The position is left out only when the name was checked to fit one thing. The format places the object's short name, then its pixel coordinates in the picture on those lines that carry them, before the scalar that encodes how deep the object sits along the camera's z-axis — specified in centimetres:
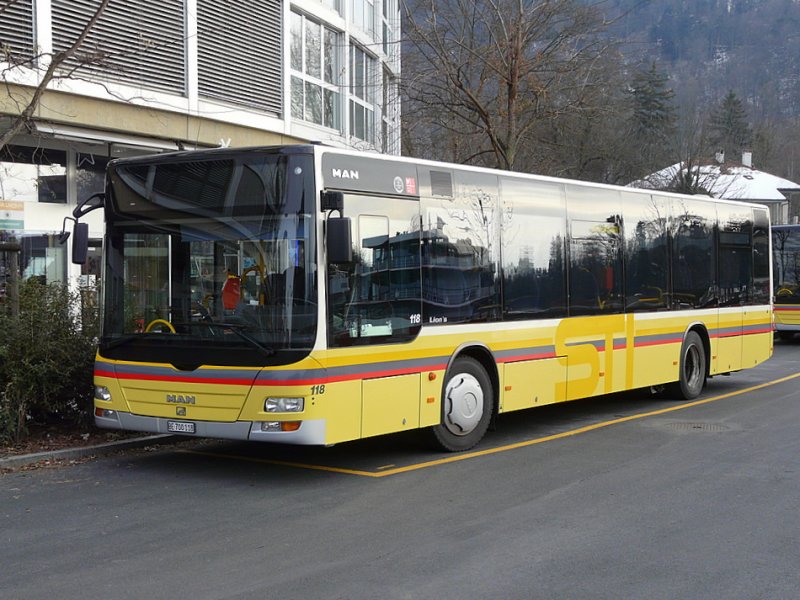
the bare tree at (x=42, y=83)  959
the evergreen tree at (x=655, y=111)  5391
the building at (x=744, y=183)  4369
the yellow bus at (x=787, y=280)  2639
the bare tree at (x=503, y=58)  1758
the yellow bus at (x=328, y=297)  809
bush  949
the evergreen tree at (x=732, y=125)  6173
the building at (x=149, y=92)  1518
